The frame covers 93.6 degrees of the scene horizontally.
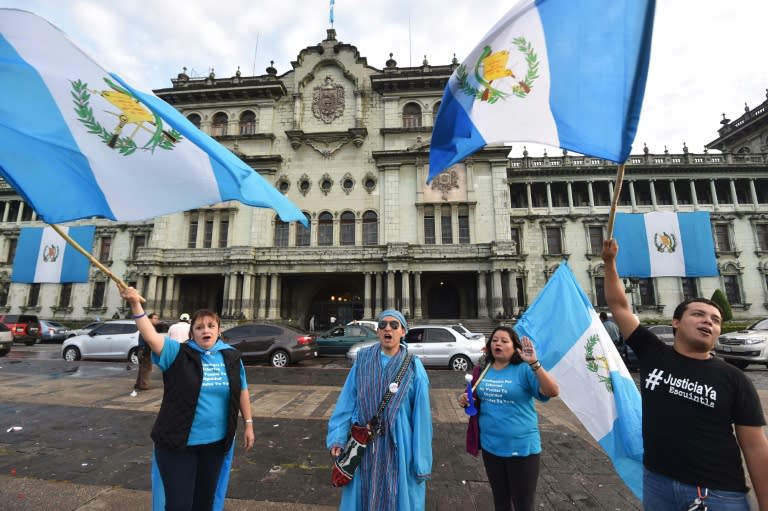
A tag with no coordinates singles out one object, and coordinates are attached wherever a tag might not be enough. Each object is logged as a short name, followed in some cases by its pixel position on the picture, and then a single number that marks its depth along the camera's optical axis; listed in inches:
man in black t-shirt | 73.0
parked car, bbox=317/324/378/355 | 594.5
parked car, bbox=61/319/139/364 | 513.7
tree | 925.9
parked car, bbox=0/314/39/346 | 810.2
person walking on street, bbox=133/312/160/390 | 323.1
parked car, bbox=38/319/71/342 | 905.5
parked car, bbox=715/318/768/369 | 474.3
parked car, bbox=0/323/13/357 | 592.1
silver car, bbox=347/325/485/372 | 474.3
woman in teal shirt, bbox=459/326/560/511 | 107.3
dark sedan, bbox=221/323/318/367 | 508.5
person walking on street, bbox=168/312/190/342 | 286.7
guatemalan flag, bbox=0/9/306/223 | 145.8
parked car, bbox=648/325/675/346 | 545.3
